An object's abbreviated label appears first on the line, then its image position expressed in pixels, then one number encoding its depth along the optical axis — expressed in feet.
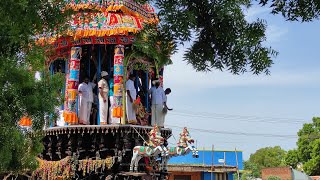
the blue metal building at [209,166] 94.17
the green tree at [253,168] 157.89
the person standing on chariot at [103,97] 45.91
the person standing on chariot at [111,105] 45.44
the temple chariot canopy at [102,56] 45.29
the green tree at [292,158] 130.62
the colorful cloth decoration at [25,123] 37.40
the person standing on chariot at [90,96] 46.32
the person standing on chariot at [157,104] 48.66
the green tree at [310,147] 119.44
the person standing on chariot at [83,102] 45.98
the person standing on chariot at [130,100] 46.14
